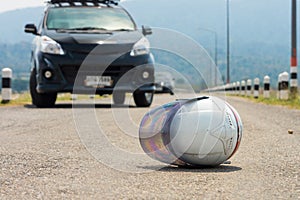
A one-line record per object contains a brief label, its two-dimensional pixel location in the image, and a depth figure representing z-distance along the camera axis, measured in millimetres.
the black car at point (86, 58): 11516
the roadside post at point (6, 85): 15023
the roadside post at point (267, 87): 23181
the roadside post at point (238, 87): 40169
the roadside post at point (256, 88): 26297
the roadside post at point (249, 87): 31612
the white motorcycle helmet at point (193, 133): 4656
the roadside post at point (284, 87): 18594
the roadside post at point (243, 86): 36894
